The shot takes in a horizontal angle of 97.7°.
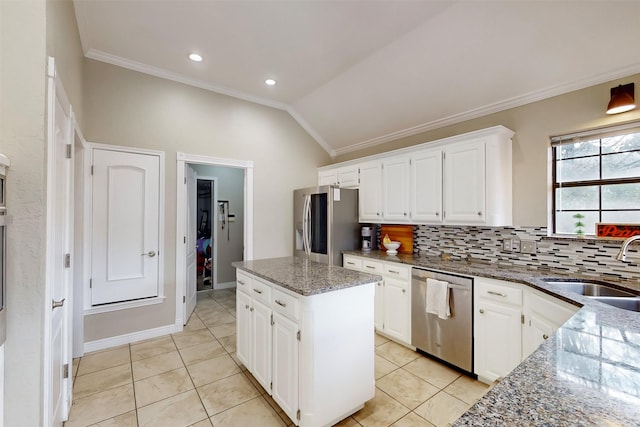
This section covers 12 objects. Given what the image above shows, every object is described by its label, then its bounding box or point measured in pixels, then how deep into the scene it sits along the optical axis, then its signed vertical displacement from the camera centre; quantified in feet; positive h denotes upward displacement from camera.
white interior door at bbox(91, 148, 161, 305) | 9.78 -0.48
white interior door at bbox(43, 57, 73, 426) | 4.53 -0.91
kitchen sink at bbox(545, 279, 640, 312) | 5.70 -1.75
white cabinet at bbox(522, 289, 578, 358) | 5.84 -2.29
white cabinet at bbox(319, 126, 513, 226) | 8.70 +1.16
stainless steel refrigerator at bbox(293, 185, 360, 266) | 12.21 -0.41
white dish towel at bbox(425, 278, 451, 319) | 8.44 -2.59
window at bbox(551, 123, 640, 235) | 7.46 +1.04
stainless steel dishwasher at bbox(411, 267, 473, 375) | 8.09 -3.40
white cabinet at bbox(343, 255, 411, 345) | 9.66 -3.11
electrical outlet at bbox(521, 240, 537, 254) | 8.72 -1.01
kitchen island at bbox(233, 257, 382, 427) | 5.69 -2.81
